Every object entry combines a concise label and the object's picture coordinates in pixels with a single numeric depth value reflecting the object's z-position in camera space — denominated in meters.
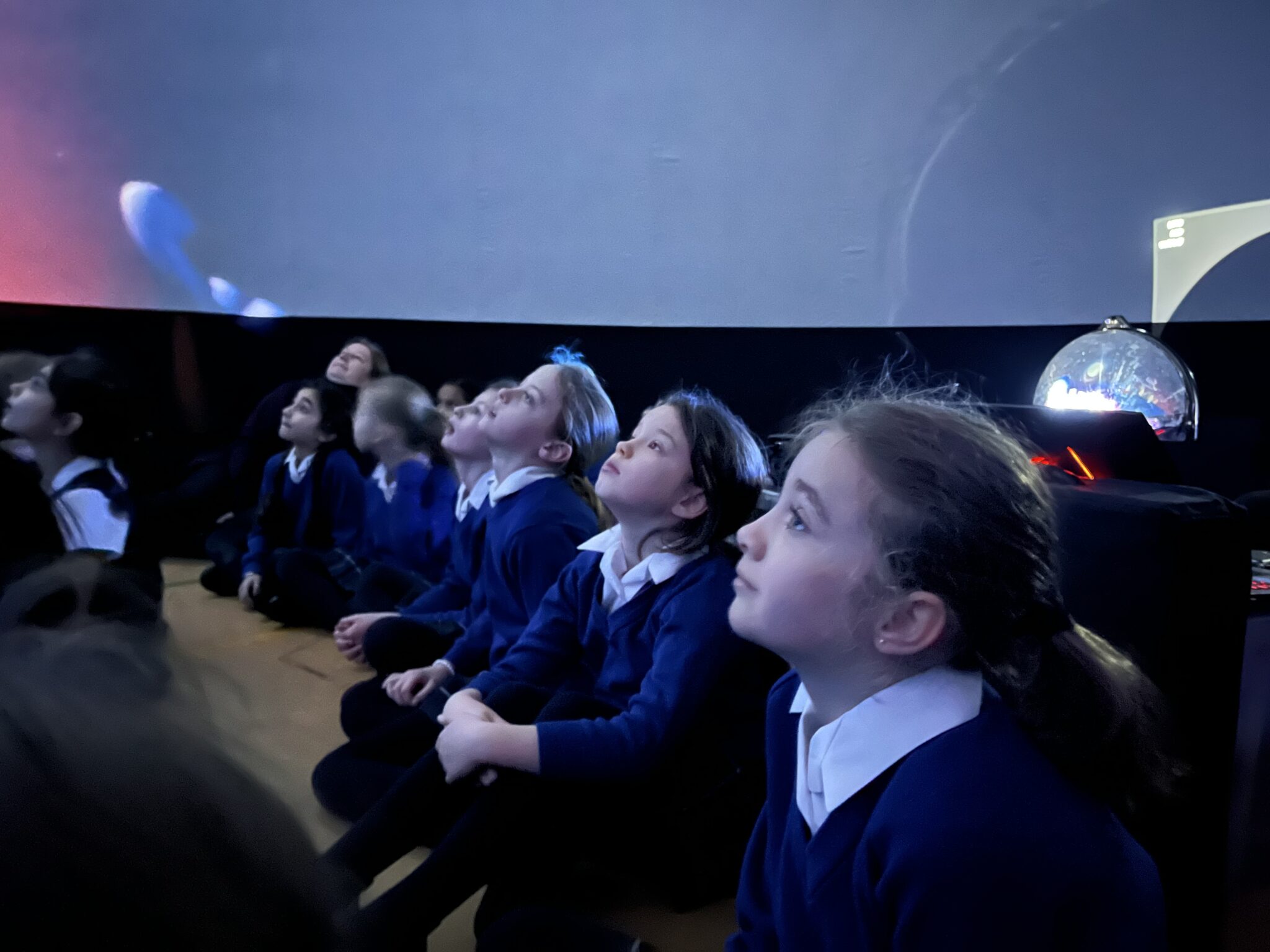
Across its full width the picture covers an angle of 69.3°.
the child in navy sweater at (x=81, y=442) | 1.95
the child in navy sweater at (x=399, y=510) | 2.73
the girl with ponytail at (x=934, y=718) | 0.65
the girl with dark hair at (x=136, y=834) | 0.24
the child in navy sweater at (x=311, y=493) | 2.96
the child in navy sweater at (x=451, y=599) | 1.94
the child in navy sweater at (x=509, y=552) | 1.59
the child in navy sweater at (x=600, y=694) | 1.10
